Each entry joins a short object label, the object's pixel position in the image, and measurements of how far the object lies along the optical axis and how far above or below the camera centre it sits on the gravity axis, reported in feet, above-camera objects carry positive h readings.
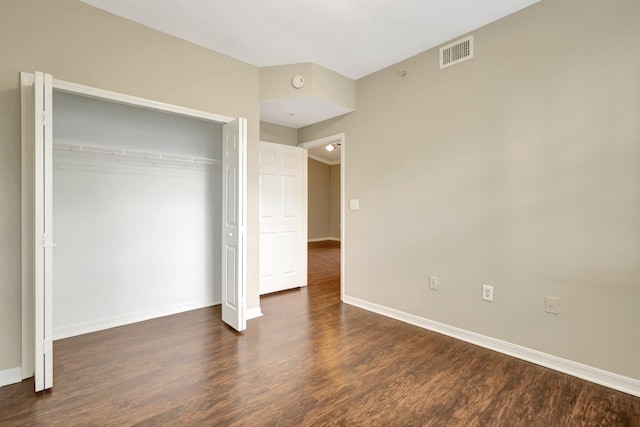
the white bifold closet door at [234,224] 9.60 -0.34
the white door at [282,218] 14.05 -0.19
